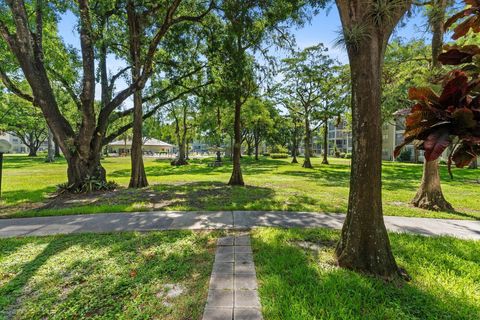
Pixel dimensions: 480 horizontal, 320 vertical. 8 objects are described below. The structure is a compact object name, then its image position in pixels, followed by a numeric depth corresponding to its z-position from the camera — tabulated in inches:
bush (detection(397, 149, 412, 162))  1408.5
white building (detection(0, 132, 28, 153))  3053.6
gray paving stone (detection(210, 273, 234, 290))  106.3
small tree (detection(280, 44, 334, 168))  819.4
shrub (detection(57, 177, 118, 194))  348.5
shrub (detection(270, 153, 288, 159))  1817.9
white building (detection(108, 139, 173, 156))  1963.6
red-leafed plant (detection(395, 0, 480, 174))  30.7
